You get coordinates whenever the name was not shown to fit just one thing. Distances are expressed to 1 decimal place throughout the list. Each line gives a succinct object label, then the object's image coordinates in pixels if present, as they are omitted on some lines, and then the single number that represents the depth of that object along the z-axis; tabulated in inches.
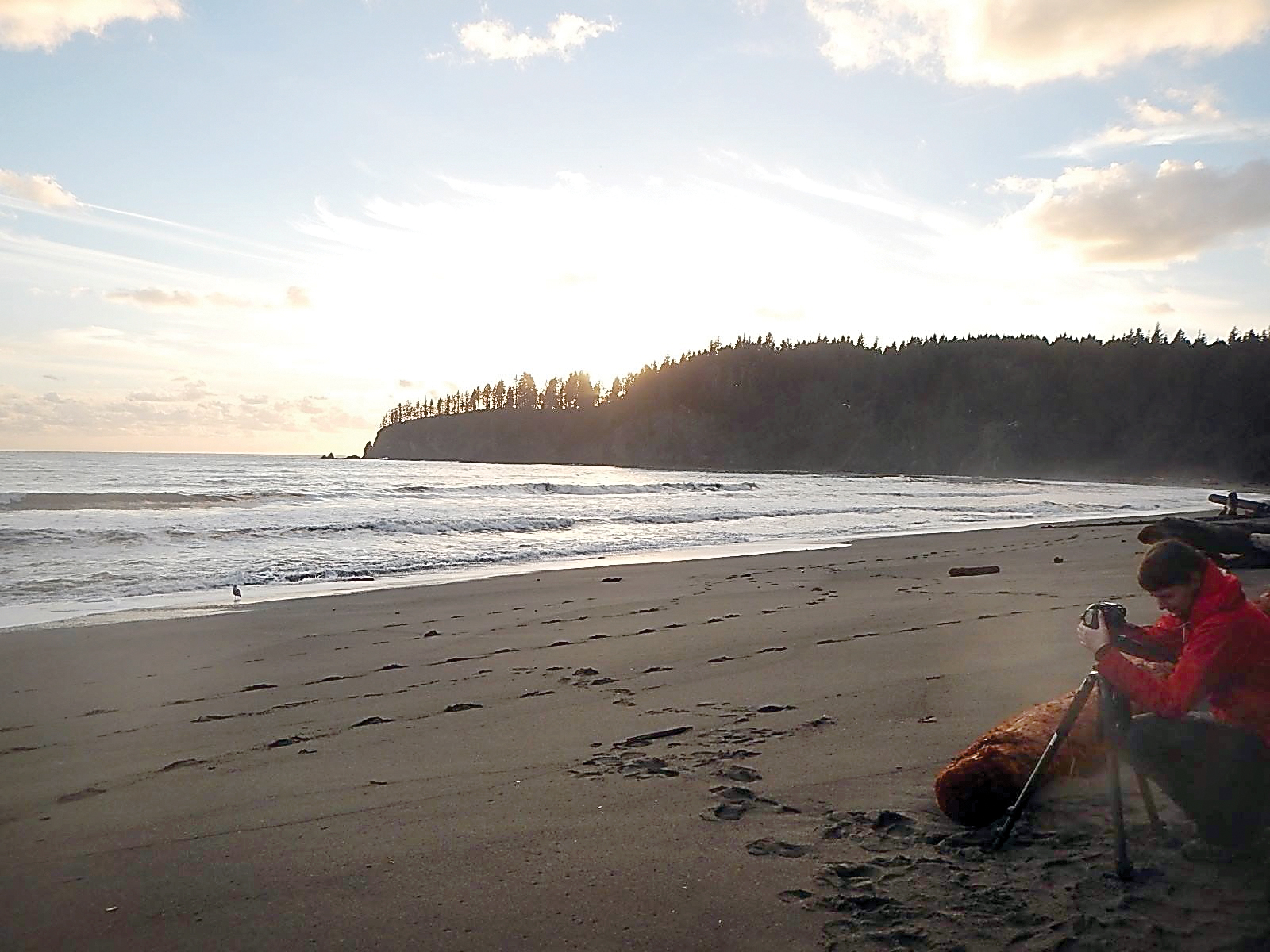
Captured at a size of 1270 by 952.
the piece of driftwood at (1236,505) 512.7
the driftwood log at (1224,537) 288.3
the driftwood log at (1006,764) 121.5
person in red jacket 101.2
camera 108.9
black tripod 105.3
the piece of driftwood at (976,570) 423.5
